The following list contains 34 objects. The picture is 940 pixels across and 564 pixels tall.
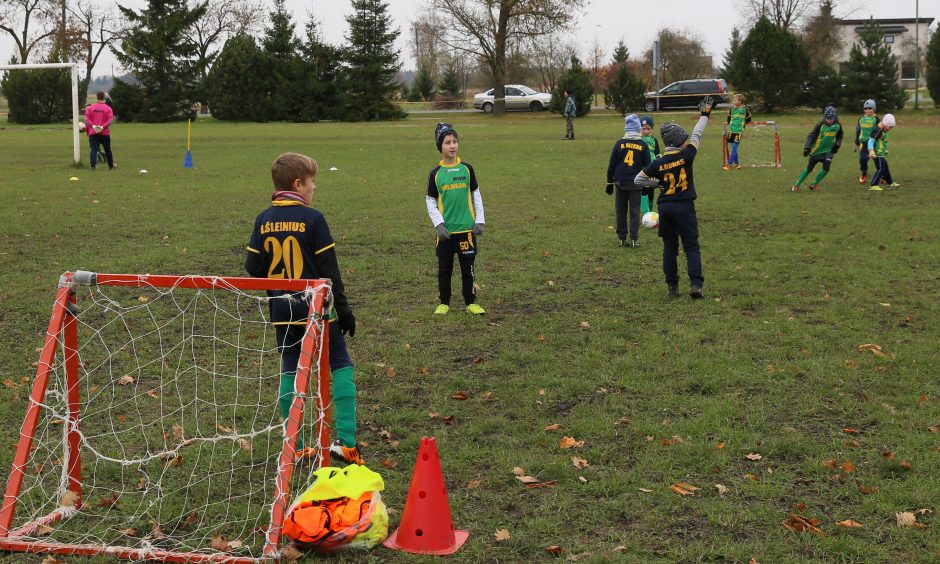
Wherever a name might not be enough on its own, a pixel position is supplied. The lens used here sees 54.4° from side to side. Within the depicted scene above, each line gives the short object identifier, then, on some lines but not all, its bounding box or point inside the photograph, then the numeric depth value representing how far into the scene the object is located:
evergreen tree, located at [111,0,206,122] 55.72
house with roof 90.94
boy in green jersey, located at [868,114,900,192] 18.45
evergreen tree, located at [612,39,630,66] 85.56
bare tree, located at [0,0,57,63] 69.06
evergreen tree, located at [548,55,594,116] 49.03
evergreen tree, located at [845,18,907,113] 44.31
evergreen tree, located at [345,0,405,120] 54.91
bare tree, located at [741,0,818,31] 73.00
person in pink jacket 22.72
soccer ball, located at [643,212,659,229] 9.85
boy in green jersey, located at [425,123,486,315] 8.70
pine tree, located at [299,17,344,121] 54.94
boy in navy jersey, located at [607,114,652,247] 12.42
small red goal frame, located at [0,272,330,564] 4.27
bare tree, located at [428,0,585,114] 53.16
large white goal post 22.11
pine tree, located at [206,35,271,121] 54.53
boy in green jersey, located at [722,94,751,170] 22.68
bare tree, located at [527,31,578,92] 56.88
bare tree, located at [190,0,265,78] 71.94
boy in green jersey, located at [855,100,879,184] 18.41
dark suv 49.53
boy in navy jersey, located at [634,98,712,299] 9.30
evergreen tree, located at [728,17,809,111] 47.03
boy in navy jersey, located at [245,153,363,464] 5.16
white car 55.91
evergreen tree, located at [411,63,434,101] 76.50
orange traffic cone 4.43
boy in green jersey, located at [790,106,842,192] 18.06
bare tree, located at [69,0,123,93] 71.19
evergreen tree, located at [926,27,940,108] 46.16
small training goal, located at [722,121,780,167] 24.56
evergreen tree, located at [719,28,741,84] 50.53
